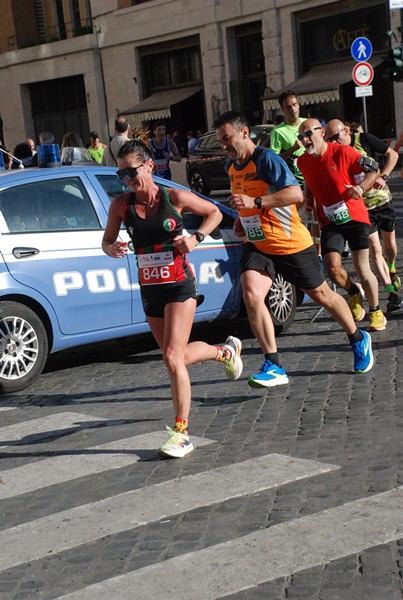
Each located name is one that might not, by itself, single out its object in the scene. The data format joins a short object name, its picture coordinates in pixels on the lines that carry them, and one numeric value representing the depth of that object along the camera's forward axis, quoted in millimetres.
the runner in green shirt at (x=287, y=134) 10578
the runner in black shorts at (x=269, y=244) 7527
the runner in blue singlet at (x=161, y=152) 18438
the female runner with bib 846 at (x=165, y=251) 6395
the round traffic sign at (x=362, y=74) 23578
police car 8305
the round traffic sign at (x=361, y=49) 23656
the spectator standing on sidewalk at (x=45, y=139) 14797
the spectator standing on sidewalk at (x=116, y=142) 13883
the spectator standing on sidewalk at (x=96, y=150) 18344
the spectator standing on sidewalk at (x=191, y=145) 29997
